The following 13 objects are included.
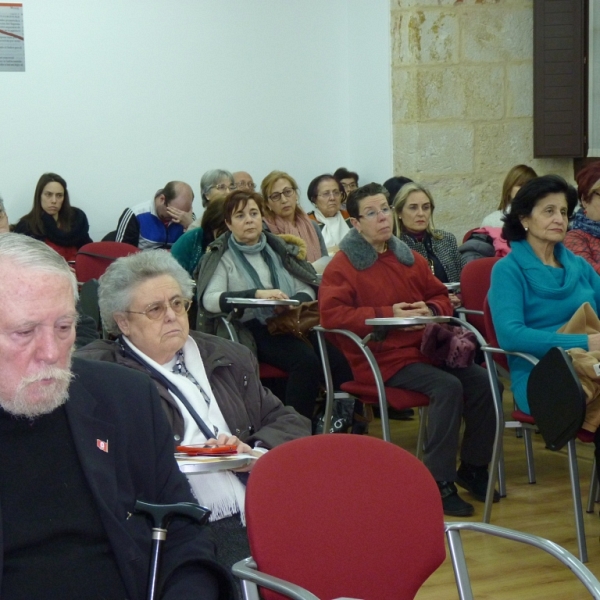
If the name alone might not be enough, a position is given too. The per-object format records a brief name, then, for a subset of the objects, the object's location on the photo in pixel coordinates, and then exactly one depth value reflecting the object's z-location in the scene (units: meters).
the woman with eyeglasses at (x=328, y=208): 7.41
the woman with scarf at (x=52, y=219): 7.39
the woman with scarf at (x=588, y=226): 4.55
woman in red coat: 4.12
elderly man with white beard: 1.79
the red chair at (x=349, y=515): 1.98
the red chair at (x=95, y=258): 5.69
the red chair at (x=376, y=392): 4.12
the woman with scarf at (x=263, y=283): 4.81
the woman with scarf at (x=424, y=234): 5.41
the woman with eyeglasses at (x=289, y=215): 6.22
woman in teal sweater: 3.77
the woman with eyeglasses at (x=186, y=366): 2.61
